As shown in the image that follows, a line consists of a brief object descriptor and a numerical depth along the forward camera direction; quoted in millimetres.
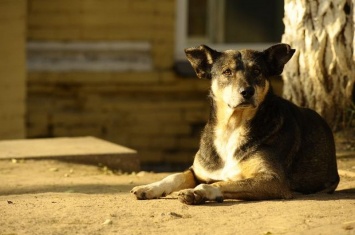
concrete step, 10805
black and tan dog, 8133
